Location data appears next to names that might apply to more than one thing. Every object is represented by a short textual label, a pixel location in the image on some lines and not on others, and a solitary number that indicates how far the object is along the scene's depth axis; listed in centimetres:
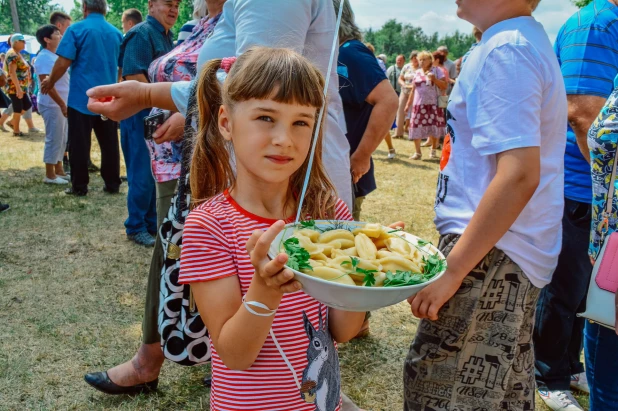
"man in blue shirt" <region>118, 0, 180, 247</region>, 403
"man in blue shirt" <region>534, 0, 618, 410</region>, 208
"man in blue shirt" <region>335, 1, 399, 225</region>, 287
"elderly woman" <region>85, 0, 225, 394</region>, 226
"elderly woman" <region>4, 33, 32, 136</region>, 980
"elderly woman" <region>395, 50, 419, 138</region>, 1192
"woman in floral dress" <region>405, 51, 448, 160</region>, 975
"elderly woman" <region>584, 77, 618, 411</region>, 176
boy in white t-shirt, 143
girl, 125
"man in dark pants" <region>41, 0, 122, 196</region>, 567
